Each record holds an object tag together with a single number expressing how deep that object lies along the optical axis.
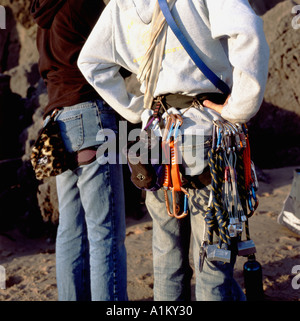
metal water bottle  2.93
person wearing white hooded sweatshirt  2.73
